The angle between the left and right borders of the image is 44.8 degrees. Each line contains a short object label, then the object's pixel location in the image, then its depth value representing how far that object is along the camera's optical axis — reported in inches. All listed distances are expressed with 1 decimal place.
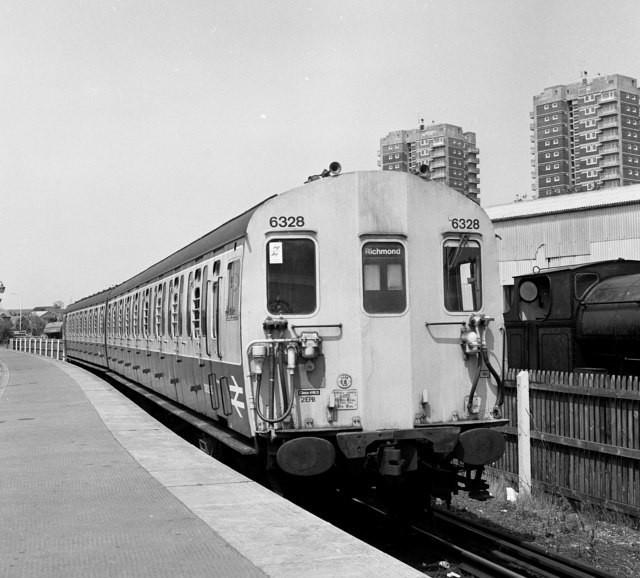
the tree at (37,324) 5620.1
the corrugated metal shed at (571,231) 1154.0
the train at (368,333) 275.3
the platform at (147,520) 181.0
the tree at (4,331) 3518.7
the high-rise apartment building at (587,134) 4338.1
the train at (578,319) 428.5
